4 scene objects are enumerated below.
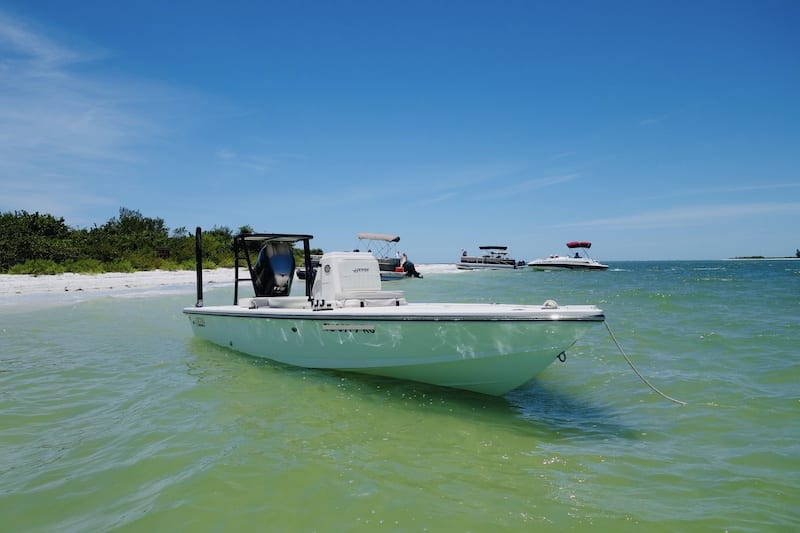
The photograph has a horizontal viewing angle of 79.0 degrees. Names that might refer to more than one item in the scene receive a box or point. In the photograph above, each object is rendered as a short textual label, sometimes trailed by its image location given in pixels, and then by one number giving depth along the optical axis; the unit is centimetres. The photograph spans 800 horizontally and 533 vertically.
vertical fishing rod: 1130
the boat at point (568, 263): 7319
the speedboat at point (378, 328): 595
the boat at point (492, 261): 8012
